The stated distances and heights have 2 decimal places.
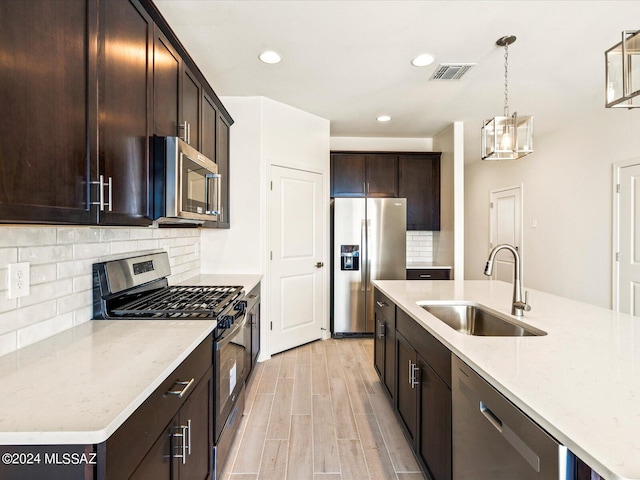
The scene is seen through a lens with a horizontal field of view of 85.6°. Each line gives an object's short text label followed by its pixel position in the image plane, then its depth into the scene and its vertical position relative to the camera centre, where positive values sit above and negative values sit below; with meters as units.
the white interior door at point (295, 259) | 3.62 -0.20
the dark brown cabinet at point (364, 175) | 4.60 +0.89
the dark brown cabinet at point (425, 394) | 1.43 -0.75
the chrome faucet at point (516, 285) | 1.74 -0.22
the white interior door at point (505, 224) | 5.47 +0.29
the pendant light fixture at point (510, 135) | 2.33 +0.72
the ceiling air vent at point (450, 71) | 2.83 +1.45
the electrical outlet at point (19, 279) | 1.17 -0.14
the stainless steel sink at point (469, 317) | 1.91 -0.45
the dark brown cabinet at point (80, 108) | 0.86 +0.42
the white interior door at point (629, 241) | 3.50 +0.01
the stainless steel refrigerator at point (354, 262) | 4.28 -0.26
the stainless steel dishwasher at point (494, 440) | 0.79 -0.55
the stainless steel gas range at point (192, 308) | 1.65 -0.34
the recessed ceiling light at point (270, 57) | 2.65 +1.44
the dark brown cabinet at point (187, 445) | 1.03 -0.71
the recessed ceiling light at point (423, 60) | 2.69 +1.44
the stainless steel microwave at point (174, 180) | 1.65 +0.30
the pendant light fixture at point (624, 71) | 1.38 +0.70
